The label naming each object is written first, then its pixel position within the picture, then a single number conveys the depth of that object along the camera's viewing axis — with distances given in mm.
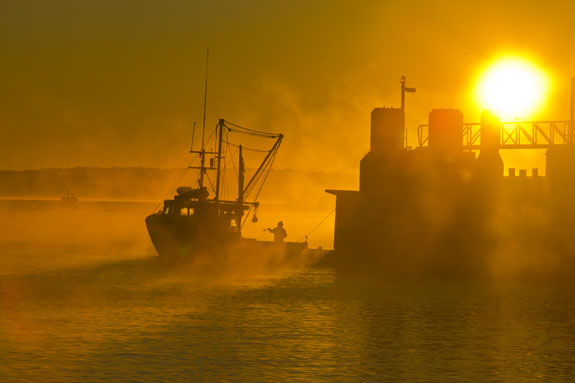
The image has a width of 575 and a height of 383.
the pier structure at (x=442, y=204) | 72125
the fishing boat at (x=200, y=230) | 77562
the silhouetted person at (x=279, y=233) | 79962
